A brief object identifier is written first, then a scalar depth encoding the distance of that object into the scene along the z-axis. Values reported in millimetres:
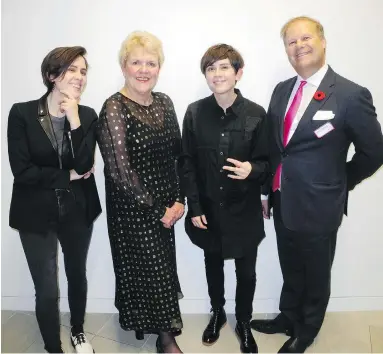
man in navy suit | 1756
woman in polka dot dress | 1792
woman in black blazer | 1761
